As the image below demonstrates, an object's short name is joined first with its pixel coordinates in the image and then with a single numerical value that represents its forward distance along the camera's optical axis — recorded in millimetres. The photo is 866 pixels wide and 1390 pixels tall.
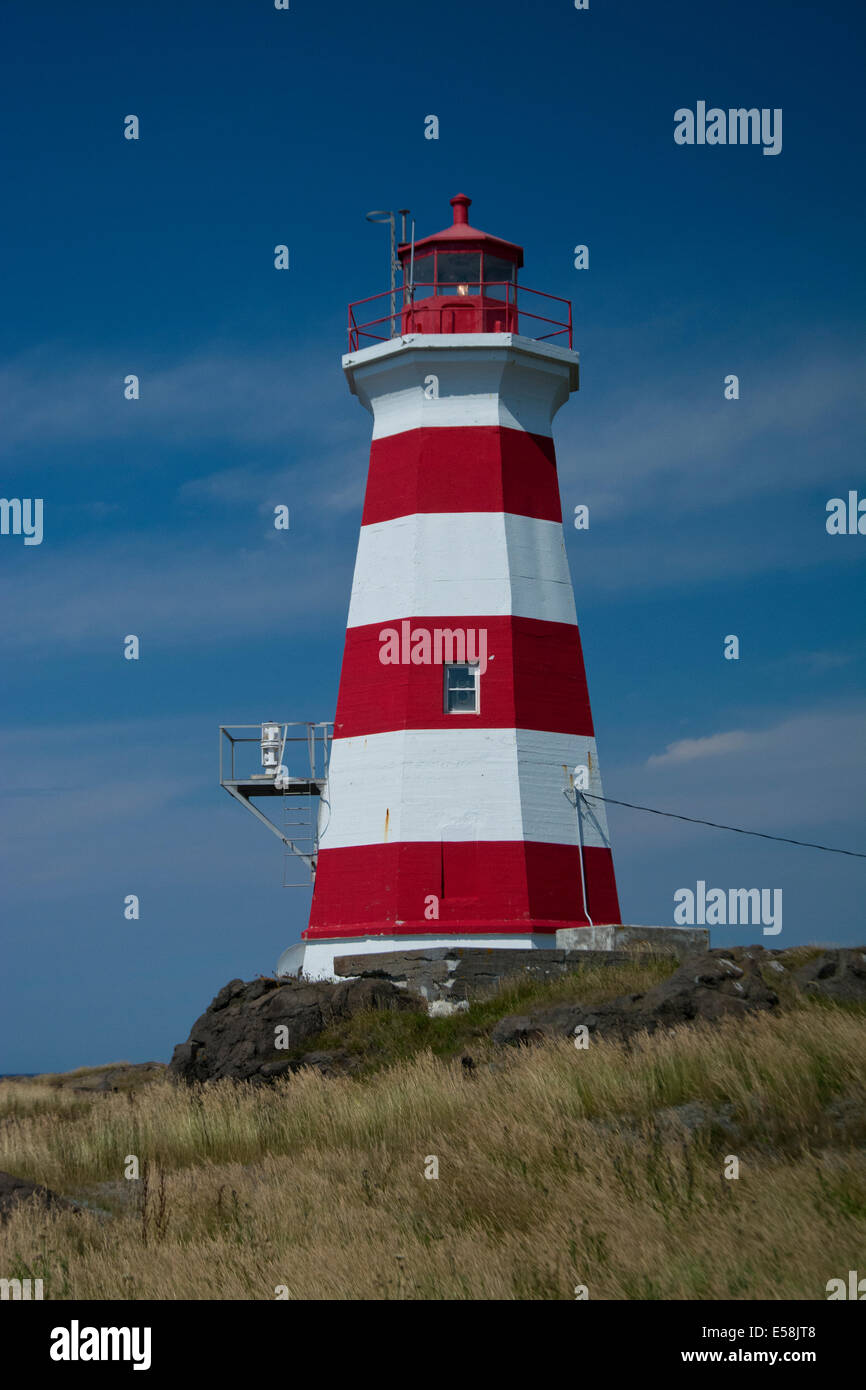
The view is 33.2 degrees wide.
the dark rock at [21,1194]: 10945
